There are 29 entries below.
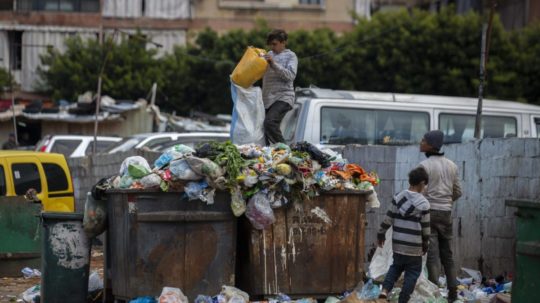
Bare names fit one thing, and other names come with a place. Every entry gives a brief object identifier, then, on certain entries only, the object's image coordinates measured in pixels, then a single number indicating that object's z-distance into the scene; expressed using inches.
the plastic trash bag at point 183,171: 590.5
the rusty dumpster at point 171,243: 594.2
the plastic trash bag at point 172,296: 579.3
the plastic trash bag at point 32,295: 683.4
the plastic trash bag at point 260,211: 596.9
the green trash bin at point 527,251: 515.3
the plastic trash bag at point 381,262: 710.1
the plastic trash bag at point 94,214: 624.5
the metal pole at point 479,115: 965.2
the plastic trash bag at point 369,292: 626.7
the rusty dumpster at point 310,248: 609.1
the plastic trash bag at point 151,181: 593.7
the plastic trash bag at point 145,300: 592.1
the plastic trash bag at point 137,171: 600.6
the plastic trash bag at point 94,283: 680.9
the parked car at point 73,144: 1469.9
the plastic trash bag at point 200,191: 590.5
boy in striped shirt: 591.6
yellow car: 976.9
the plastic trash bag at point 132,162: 608.6
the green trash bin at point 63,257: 636.2
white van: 931.7
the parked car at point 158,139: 1249.1
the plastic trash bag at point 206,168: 586.8
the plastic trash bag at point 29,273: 857.0
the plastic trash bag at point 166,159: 612.8
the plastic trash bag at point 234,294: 594.8
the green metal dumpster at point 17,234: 862.6
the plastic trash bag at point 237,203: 596.4
